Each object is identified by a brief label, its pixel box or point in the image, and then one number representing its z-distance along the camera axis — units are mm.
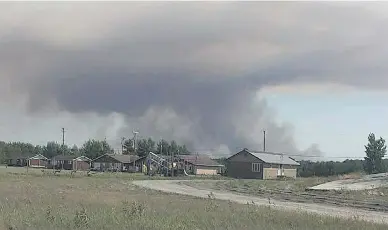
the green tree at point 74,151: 162750
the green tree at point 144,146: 154750
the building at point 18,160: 164925
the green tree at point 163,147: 151250
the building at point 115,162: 127925
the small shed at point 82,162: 136625
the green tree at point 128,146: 158875
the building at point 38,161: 157625
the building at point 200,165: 120006
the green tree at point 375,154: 108575
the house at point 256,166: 98375
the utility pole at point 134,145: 149650
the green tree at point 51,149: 185750
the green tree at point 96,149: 152350
